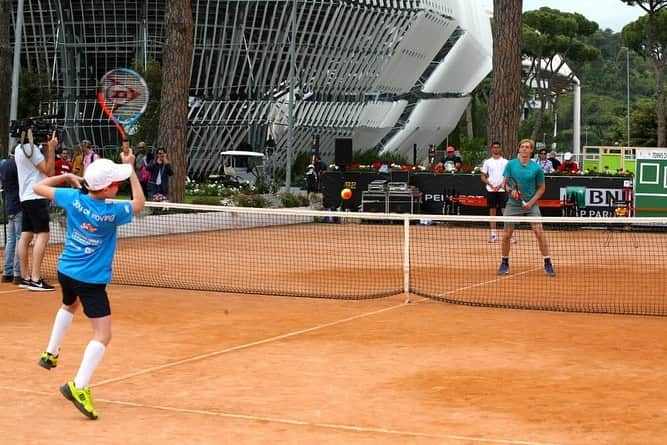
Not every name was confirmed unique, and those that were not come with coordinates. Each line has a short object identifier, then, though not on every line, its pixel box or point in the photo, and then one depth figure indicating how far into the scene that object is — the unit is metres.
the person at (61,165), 18.08
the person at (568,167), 28.92
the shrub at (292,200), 31.15
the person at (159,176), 25.20
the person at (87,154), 23.86
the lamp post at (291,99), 37.06
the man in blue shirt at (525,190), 14.45
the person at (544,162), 27.20
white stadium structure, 50.28
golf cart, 46.31
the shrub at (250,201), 28.94
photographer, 12.56
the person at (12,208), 13.32
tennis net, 13.06
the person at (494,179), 19.69
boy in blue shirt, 6.90
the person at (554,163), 29.63
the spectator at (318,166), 37.47
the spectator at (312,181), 35.72
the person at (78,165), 27.11
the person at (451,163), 28.35
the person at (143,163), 25.45
